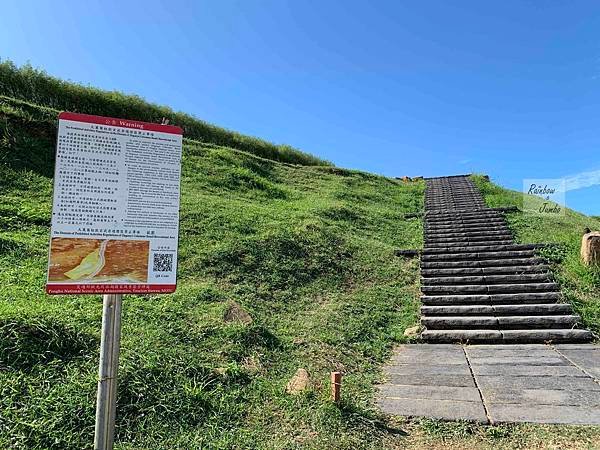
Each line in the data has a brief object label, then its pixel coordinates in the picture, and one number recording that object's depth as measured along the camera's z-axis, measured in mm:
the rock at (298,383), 3838
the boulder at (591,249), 7168
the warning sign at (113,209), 2473
